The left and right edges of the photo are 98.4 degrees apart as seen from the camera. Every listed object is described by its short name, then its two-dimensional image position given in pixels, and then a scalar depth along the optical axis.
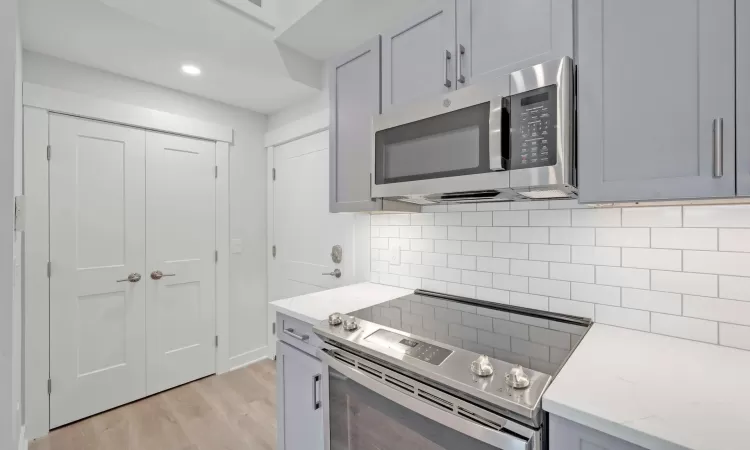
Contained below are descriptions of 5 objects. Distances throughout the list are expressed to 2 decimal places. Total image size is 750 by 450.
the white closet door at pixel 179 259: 2.53
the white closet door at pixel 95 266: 2.13
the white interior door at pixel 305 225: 2.48
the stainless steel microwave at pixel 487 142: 1.05
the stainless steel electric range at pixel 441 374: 0.85
